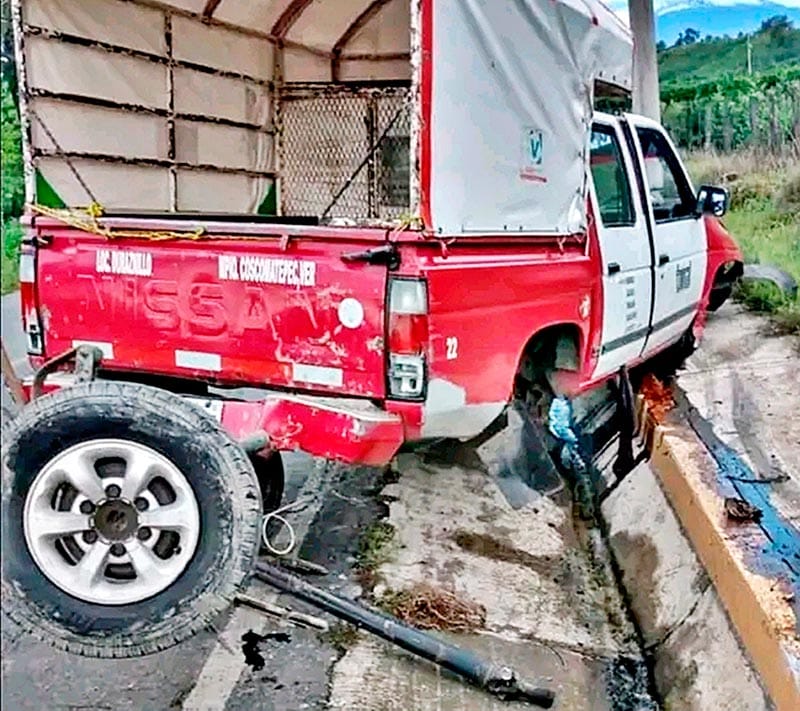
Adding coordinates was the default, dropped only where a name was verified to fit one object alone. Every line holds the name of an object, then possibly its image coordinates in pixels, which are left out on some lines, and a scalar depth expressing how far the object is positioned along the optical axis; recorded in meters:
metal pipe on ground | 3.36
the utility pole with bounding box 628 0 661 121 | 5.21
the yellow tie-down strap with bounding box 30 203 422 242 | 3.56
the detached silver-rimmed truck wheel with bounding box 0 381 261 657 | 2.87
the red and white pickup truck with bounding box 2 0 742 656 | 2.95
